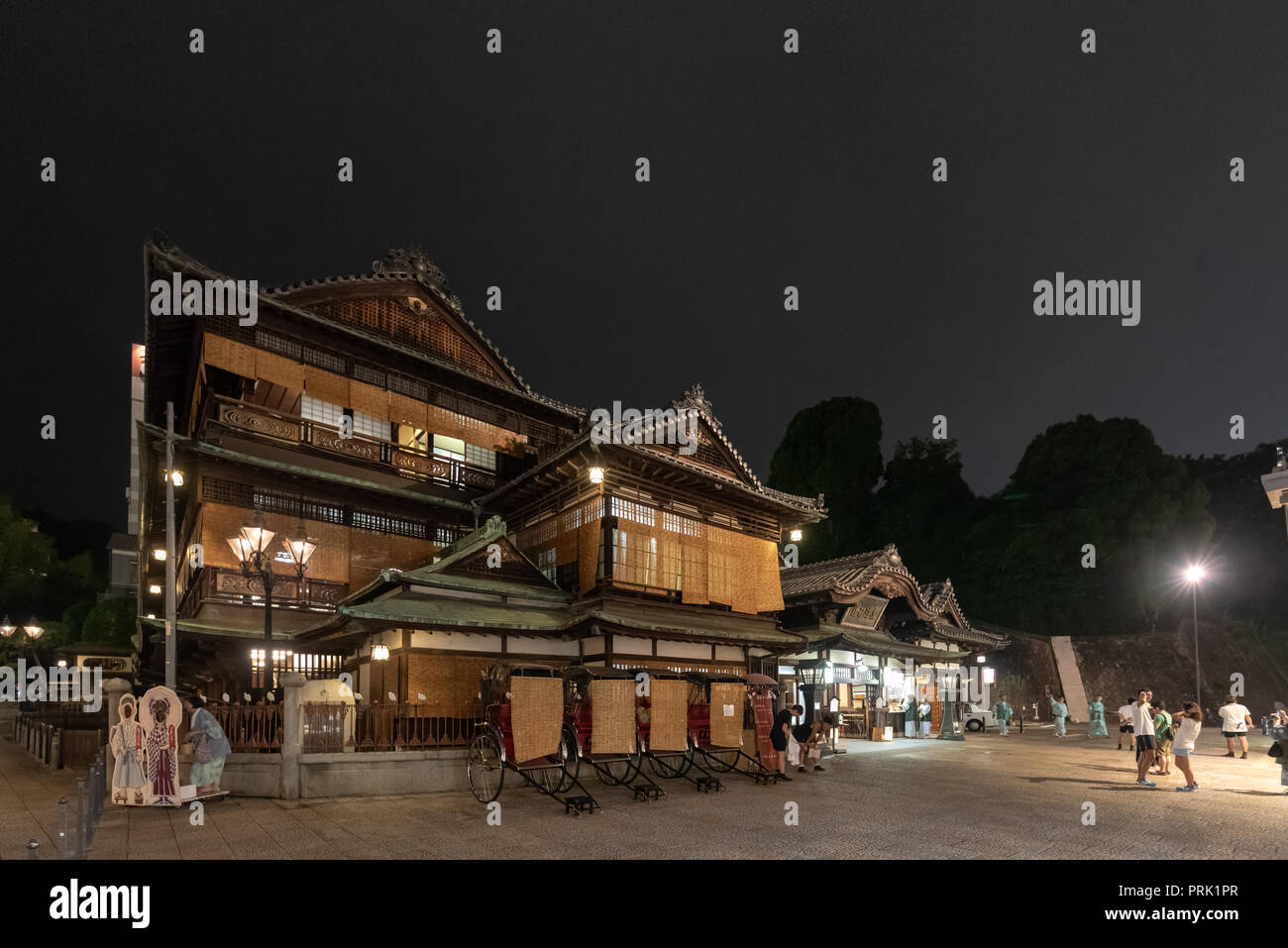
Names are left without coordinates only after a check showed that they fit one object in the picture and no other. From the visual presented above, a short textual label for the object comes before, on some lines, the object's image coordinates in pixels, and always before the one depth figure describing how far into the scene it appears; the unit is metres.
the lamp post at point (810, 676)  29.88
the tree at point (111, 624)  50.34
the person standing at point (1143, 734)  16.61
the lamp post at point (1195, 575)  36.29
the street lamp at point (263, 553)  16.50
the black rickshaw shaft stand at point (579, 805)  13.04
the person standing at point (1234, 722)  23.69
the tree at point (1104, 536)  47.50
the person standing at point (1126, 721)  23.72
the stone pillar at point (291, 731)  13.88
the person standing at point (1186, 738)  16.08
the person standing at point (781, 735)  17.17
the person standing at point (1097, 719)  34.12
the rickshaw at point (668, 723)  15.89
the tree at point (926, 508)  55.69
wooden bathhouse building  19.91
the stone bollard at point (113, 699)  14.05
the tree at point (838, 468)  58.62
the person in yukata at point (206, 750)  13.38
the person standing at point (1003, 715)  36.06
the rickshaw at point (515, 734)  13.58
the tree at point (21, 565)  62.03
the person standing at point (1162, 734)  17.39
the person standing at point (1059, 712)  34.47
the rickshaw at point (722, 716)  17.22
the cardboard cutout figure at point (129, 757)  12.79
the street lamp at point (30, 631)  43.94
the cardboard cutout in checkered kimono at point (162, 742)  12.75
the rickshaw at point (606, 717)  14.89
